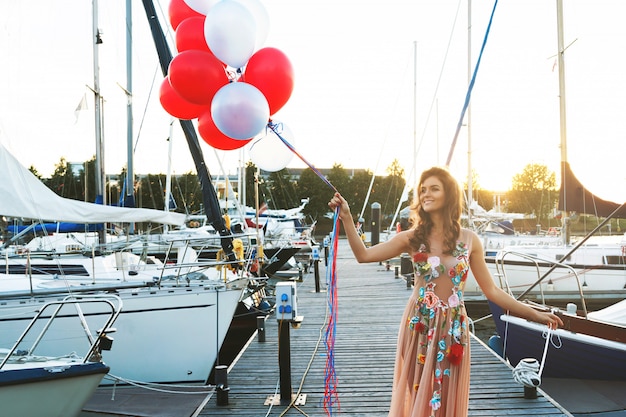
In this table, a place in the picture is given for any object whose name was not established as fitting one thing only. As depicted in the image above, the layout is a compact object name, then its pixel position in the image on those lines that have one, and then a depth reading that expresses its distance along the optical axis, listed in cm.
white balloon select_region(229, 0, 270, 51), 387
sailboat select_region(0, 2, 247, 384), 619
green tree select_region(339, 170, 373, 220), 5557
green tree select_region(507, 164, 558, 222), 5544
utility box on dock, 437
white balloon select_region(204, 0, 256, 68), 351
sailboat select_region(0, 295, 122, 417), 410
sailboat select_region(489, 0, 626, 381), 589
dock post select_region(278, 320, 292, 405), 450
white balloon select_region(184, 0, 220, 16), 416
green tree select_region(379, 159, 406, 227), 5459
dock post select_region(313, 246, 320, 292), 1149
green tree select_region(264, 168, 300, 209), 5016
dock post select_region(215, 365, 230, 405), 464
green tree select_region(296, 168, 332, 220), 5522
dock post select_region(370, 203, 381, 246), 2228
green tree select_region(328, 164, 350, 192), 5656
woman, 259
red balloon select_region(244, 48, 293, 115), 378
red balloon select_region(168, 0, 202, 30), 433
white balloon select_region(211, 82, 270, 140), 339
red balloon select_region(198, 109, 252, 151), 403
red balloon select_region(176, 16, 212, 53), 399
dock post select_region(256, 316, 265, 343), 700
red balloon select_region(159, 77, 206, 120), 414
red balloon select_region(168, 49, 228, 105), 367
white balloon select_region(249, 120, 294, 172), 427
